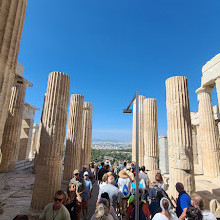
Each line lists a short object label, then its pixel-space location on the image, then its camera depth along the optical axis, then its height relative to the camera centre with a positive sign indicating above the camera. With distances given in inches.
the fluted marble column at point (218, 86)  353.8 +147.0
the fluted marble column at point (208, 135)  430.3 +36.0
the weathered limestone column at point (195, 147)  775.1 -2.4
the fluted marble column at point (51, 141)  219.1 +1.2
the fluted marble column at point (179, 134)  242.7 +21.0
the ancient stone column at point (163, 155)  651.5 -43.7
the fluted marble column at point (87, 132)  561.1 +42.7
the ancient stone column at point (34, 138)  1040.8 +23.3
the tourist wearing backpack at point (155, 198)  147.9 -54.1
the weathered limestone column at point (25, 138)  765.9 +14.7
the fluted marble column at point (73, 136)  386.9 +17.6
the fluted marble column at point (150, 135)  433.7 +30.2
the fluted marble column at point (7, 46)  117.3 +77.7
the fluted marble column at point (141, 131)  504.4 +48.9
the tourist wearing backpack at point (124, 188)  195.0 -57.0
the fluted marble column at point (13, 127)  485.1 +44.4
